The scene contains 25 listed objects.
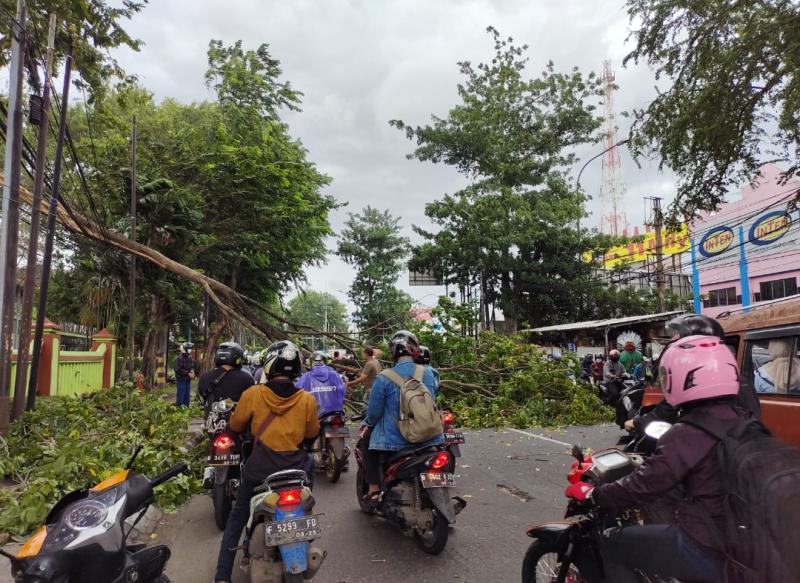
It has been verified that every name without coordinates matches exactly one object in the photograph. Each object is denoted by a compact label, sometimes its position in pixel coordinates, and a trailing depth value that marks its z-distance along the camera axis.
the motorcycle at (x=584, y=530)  2.53
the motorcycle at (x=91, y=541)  2.05
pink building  25.05
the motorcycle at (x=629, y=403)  8.02
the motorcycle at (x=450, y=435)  5.76
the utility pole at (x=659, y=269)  23.66
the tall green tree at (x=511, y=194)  27.75
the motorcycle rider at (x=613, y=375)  11.58
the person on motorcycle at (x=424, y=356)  6.73
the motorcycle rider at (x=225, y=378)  5.71
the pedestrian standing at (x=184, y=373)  12.88
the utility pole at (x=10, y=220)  7.48
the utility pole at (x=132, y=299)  14.56
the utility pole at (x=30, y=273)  8.13
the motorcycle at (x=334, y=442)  6.60
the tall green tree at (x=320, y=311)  79.00
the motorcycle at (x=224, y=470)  4.93
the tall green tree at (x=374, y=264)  40.44
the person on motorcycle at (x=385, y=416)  4.51
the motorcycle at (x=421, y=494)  4.05
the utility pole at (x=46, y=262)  8.65
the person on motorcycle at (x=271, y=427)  3.51
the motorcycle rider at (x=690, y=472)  1.99
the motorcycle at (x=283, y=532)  3.03
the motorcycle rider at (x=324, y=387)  6.80
